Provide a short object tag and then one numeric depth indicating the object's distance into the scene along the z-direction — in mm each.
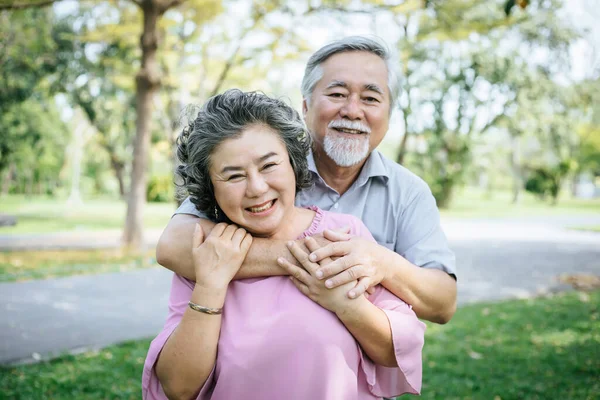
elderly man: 2096
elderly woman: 1676
